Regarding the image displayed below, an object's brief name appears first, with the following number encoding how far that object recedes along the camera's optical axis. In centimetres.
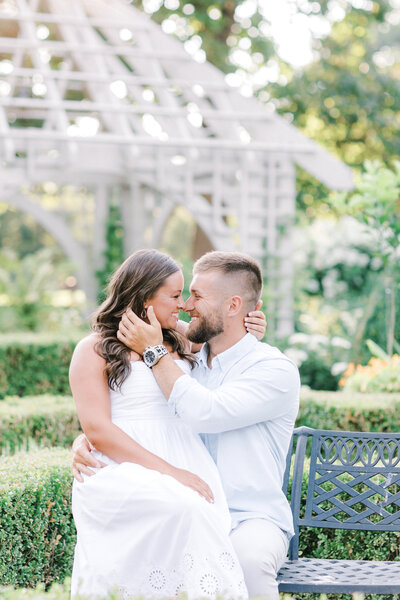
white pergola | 1056
